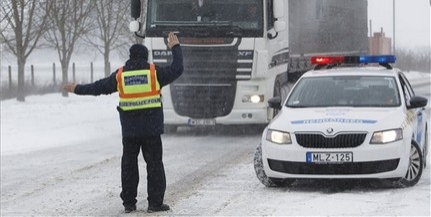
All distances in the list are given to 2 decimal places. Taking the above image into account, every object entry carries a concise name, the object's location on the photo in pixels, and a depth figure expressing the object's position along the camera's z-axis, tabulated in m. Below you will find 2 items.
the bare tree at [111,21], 29.95
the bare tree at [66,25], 27.40
